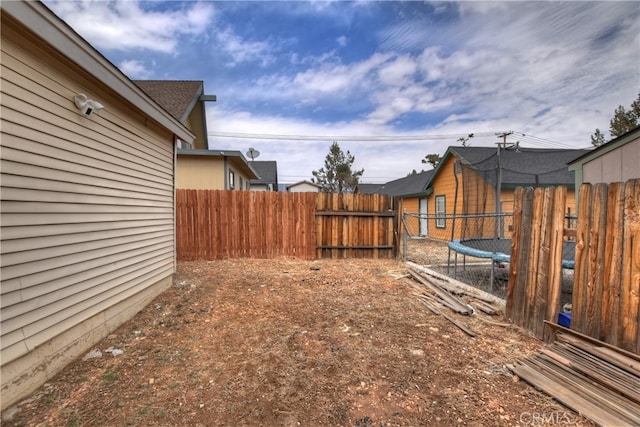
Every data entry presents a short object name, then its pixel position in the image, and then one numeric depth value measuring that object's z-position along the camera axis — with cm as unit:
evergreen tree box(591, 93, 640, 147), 1681
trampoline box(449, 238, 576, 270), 430
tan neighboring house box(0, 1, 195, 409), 192
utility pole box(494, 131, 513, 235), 810
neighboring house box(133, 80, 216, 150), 874
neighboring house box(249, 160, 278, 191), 2072
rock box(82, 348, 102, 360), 249
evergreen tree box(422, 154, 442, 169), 3441
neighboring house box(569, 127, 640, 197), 495
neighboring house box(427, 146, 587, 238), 895
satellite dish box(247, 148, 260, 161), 1212
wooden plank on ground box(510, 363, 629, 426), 163
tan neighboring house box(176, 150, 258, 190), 937
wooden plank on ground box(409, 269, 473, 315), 355
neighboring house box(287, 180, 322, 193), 3291
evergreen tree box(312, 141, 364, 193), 2989
